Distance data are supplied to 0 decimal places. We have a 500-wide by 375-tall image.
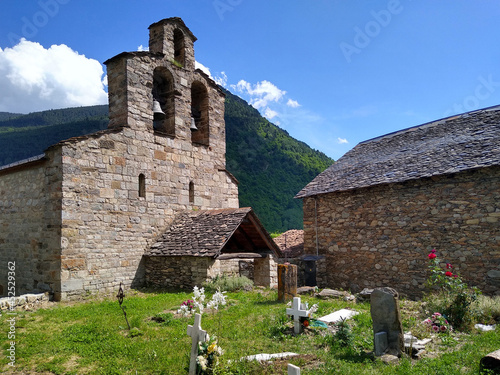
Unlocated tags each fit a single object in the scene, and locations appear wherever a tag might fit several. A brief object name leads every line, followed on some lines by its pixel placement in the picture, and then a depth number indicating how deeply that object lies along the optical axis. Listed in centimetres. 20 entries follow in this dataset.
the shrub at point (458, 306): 655
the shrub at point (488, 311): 683
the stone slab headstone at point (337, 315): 687
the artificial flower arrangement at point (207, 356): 419
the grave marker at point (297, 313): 609
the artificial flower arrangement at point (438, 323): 615
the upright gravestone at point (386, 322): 517
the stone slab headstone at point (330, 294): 952
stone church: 918
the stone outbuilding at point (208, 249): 966
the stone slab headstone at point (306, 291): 1028
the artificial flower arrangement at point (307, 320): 614
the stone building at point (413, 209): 977
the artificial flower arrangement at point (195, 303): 533
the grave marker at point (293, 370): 353
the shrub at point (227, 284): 925
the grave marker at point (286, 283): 850
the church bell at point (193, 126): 1292
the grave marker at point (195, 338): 433
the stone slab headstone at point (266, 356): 478
